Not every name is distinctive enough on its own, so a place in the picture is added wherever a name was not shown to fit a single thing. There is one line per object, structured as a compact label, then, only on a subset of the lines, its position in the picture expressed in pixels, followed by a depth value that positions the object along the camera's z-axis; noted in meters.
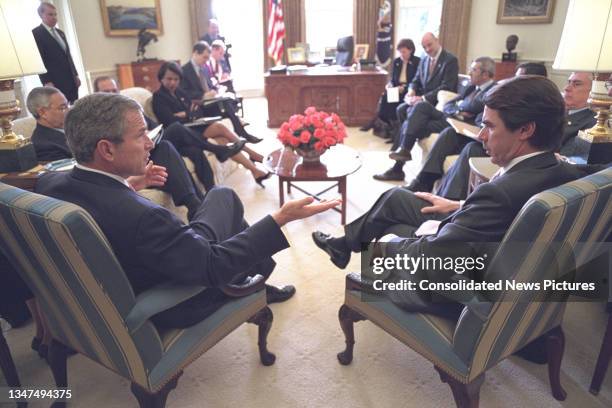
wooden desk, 5.73
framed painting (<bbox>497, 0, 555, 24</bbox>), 5.54
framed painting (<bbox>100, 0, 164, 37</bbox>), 5.73
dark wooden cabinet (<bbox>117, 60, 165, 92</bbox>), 5.78
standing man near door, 3.86
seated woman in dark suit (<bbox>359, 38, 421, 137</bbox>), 4.96
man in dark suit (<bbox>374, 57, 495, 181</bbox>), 3.20
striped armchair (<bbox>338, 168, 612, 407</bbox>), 1.01
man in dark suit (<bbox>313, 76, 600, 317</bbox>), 1.21
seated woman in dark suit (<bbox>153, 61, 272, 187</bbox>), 3.60
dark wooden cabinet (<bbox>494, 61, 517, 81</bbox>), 5.66
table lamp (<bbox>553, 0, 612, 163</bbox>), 1.60
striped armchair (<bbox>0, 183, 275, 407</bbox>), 1.04
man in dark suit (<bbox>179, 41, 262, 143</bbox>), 4.32
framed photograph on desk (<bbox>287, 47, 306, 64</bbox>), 6.95
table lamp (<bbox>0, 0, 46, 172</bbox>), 1.72
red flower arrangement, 2.93
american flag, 7.36
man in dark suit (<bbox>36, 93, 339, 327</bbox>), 1.17
